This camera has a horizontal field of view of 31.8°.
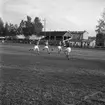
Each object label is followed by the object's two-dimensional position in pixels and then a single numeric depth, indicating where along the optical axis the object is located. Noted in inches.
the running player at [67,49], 729.8
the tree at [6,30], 4117.9
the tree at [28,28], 3565.5
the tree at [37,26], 3592.5
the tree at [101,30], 2534.4
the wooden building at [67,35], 3171.8
